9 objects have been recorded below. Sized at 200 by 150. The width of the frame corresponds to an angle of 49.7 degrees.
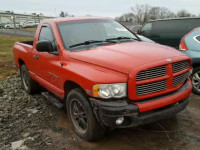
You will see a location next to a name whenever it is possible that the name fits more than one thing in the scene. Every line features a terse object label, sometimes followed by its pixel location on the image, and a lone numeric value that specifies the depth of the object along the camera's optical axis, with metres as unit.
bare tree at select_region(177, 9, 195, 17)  60.31
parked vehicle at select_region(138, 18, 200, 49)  7.69
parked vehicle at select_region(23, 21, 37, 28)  41.35
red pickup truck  2.77
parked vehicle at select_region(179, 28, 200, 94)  5.02
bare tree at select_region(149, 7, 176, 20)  61.87
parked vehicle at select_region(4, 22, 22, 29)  39.42
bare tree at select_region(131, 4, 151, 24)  59.98
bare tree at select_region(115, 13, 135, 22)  61.62
